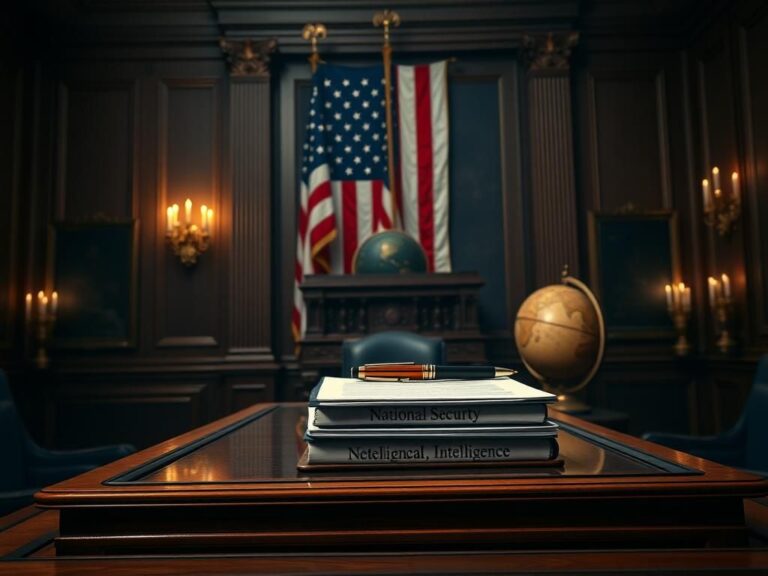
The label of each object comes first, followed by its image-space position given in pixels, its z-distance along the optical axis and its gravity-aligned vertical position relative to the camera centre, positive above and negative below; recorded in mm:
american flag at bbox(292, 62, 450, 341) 6016 +1668
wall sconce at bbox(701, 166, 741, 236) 5352 +1048
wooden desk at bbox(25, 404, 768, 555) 881 -239
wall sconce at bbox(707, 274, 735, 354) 5316 +172
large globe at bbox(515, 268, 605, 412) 4152 -7
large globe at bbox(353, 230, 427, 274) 5387 +682
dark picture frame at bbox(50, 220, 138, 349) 5969 +566
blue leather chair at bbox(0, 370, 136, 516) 2615 -457
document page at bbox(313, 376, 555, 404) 968 -85
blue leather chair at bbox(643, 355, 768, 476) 2822 -474
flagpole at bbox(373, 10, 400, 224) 5957 +2343
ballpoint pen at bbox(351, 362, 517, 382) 1188 -62
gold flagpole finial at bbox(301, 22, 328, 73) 5910 +2729
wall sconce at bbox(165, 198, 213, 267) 5918 +965
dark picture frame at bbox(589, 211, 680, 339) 6000 +633
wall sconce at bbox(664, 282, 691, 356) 5742 +192
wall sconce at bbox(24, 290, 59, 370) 5777 +232
